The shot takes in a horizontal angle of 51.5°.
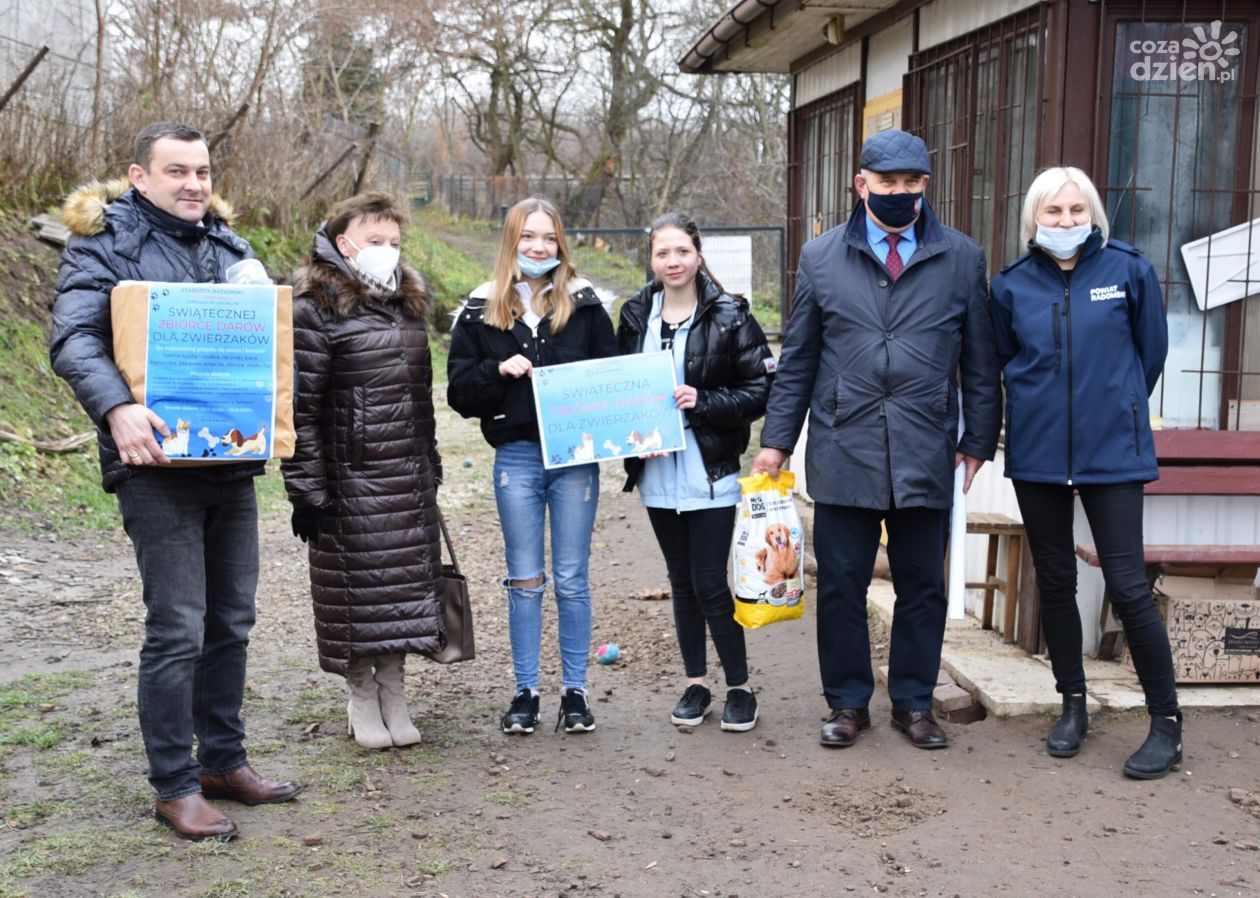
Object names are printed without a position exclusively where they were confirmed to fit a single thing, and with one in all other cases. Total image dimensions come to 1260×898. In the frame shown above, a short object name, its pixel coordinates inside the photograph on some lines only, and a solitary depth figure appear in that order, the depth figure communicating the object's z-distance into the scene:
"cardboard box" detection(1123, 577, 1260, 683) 5.08
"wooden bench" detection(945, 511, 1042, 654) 5.70
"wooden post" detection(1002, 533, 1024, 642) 5.88
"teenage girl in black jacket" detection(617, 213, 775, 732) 4.78
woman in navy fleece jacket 4.36
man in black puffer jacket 3.65
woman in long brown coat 4.46
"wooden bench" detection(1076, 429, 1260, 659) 5.46
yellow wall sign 7.63
